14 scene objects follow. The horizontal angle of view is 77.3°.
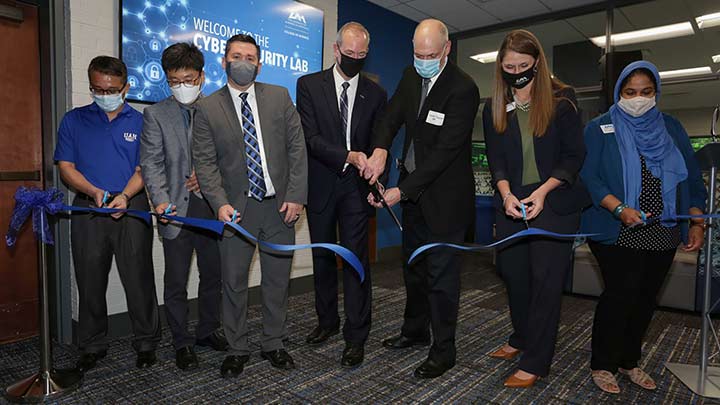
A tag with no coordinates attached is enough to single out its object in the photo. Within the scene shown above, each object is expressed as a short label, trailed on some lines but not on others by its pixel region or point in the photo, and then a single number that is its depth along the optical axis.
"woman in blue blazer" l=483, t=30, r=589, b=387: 2.04
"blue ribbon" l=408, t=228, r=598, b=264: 1.97
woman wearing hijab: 2.01
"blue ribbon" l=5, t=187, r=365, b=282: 2.02
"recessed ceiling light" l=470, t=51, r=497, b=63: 6.98
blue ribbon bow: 2.02
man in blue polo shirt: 2.29
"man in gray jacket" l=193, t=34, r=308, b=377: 2.17
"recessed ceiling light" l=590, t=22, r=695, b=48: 5.54
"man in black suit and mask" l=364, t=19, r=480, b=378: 2.15
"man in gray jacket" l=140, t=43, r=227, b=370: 2.28
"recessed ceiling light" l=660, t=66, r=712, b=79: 5.23
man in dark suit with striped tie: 2.41
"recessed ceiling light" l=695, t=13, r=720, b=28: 5.19
